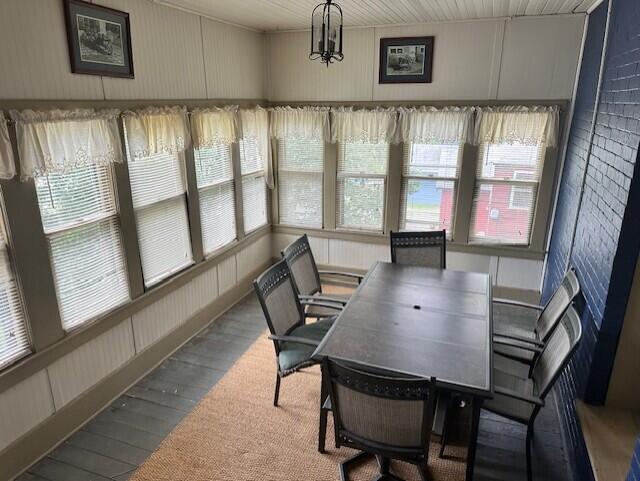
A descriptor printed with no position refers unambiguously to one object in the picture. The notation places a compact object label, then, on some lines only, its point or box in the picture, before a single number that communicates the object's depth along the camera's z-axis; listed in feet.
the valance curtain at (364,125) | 13.94
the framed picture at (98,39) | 8.06
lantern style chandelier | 6.91
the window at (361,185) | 14.85
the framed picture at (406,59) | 13.24
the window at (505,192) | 13.34
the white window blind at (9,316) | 7.45
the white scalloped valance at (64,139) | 7.29
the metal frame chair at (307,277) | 10.32
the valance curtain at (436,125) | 13.17
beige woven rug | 7.81
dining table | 6.88
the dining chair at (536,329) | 8.29
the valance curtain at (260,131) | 13.65
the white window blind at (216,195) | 12.42
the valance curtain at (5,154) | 6.93
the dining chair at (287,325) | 8.55
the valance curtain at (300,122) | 14.65
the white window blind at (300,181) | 15.56
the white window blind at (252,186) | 14.55
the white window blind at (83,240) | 8.15
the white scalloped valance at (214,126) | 11.39
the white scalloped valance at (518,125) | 12.42
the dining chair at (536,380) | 6.76
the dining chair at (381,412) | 5.75
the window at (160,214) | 10.20
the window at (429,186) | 14.10
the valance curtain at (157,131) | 9.45
